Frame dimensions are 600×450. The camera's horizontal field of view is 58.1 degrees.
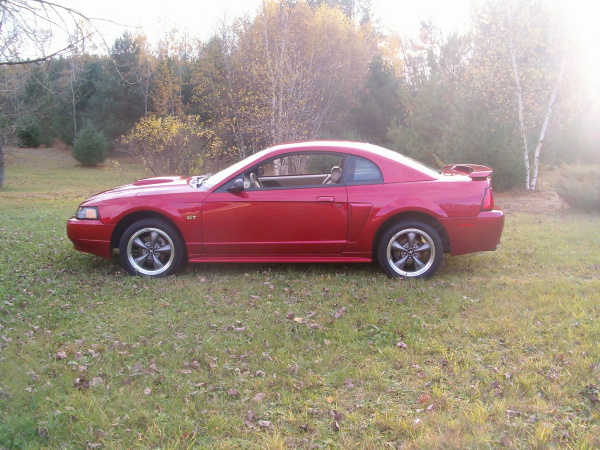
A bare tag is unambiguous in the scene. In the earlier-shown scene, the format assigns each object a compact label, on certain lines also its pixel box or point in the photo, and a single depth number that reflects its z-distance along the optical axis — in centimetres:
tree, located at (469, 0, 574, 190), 1545
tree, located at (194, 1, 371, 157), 2088
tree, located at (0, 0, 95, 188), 616
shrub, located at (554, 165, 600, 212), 1087
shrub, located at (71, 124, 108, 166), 3400
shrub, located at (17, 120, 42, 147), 3816
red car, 608
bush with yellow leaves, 1648
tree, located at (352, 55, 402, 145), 2650
